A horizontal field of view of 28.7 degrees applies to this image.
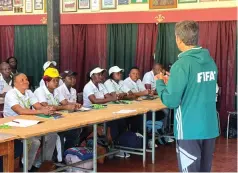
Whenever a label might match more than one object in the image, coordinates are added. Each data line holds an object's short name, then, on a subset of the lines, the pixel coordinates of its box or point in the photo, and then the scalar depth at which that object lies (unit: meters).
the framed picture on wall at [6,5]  11.03
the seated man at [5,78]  7.25
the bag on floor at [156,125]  7.07
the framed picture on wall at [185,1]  8.34
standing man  2.94
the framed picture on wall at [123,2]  9.22
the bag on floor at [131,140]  6.10
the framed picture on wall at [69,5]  9.97
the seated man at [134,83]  7.52
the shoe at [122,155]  6.11
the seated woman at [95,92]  6.43
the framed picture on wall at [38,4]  10.50
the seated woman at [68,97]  5.80
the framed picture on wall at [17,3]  10.82
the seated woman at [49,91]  5.42
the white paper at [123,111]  5.38
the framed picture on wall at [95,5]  9.60
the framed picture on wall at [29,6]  10.66
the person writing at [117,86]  6.86
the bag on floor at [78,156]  5.23
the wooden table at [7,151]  3.79
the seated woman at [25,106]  4.93
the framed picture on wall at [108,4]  9.36
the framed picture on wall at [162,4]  8.58
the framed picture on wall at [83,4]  9.78
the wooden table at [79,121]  4.05
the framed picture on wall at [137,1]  8.97
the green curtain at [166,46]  8.62
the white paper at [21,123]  4.35
